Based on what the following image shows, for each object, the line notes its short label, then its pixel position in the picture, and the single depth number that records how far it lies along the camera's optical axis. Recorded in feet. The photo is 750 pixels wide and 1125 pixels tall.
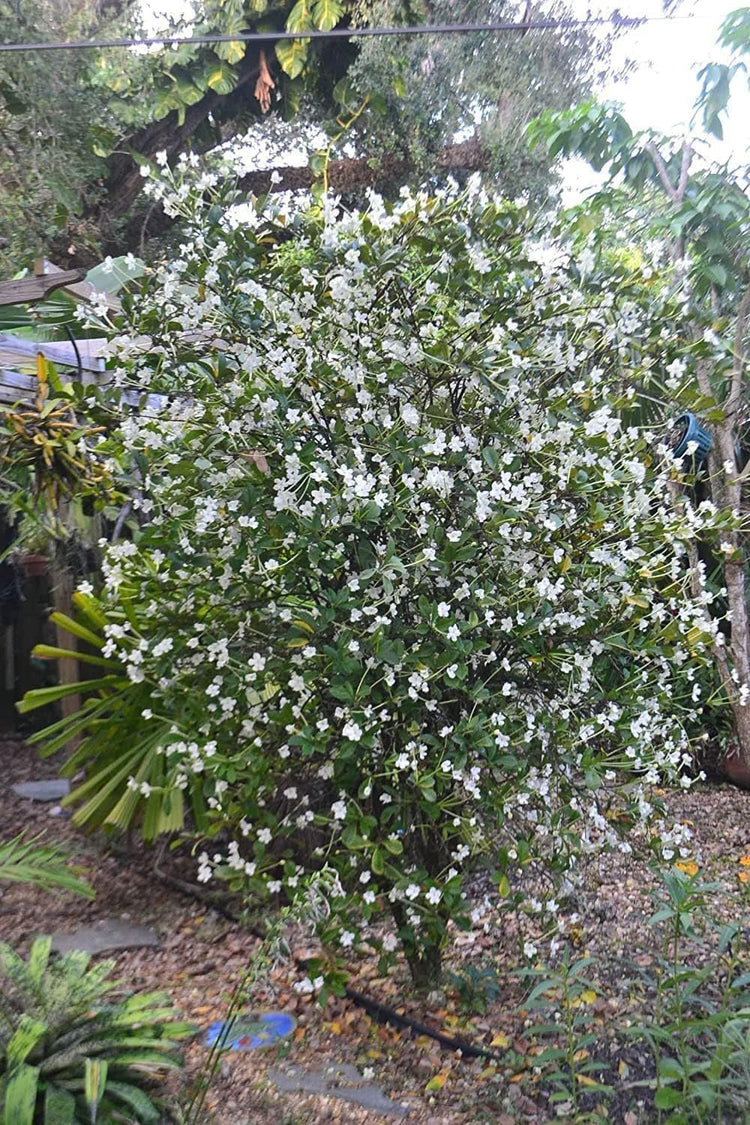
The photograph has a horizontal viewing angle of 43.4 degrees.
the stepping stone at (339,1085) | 7.28
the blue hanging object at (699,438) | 15.46
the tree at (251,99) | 23.26
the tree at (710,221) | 13.78
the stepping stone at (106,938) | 9.31
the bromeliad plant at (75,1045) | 5.87
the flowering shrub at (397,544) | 7.32
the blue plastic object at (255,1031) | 7.71
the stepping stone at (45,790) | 13.17
